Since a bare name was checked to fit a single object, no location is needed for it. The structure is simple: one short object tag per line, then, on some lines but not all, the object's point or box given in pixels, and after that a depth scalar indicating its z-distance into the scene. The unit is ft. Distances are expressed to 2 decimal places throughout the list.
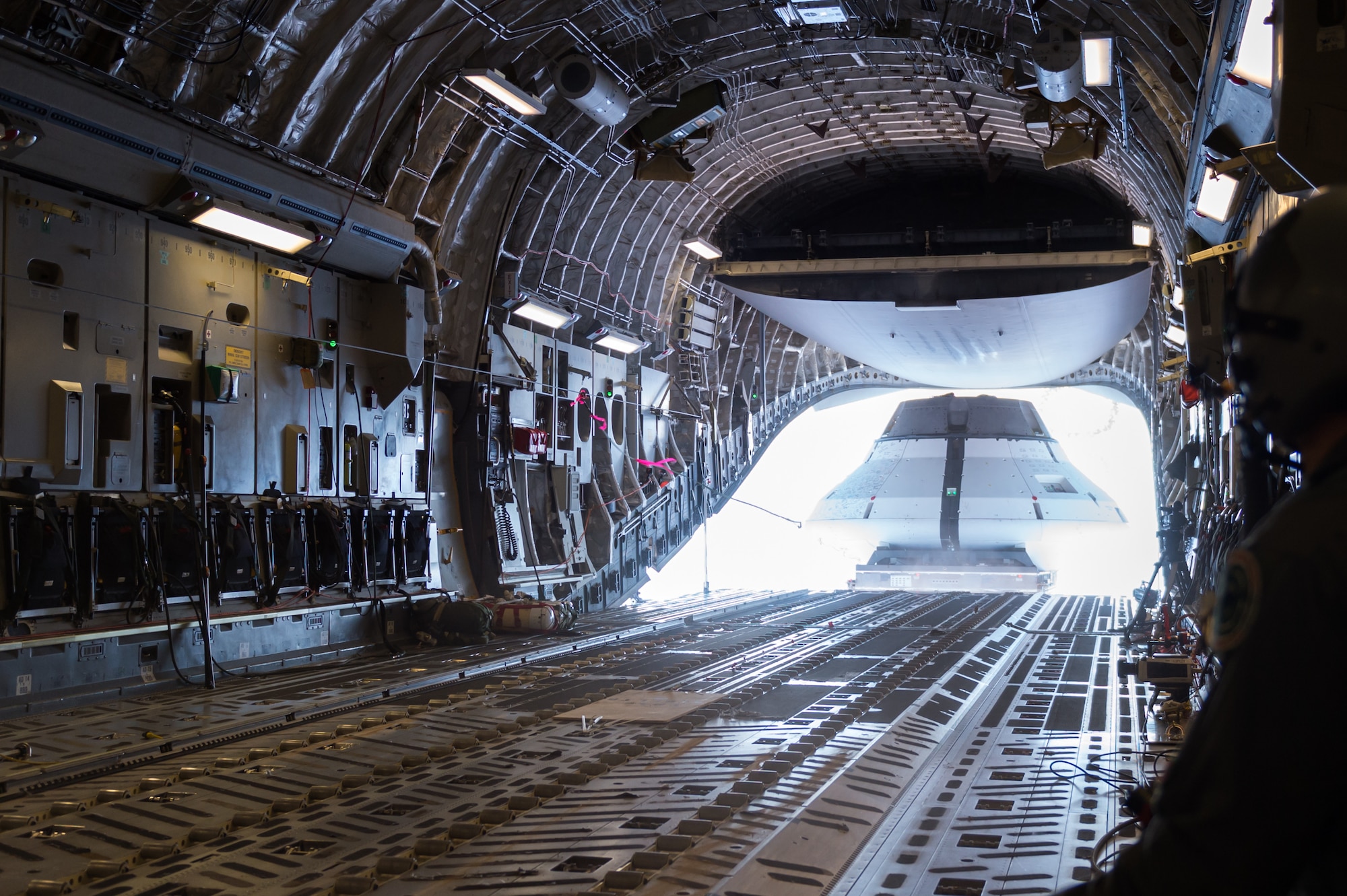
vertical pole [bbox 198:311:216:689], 26.68
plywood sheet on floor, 23.22
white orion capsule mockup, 76.54
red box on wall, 46.11
